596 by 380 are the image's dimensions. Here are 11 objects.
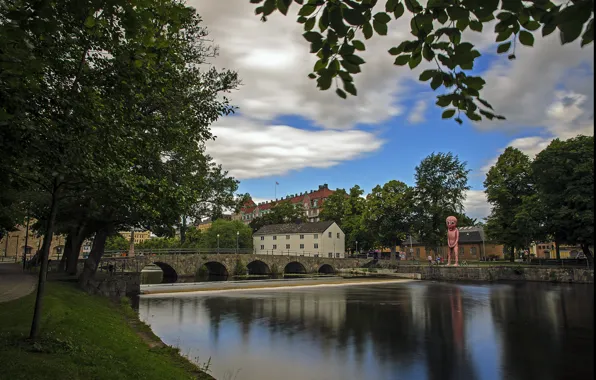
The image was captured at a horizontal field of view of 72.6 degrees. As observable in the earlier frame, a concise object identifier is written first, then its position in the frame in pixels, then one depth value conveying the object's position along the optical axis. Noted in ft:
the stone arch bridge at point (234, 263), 151.37
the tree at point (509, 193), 160.45
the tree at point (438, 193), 191.42
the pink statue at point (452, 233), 157.52
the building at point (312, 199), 401.80
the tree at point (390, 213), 199.52
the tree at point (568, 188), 120.37
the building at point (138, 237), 605.03
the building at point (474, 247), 254.47
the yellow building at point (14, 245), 251.39
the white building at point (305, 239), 255.50
